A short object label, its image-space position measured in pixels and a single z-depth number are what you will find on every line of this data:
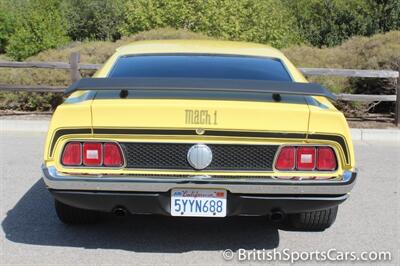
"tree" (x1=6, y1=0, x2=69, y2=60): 23.58
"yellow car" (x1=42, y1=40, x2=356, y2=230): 4.01
